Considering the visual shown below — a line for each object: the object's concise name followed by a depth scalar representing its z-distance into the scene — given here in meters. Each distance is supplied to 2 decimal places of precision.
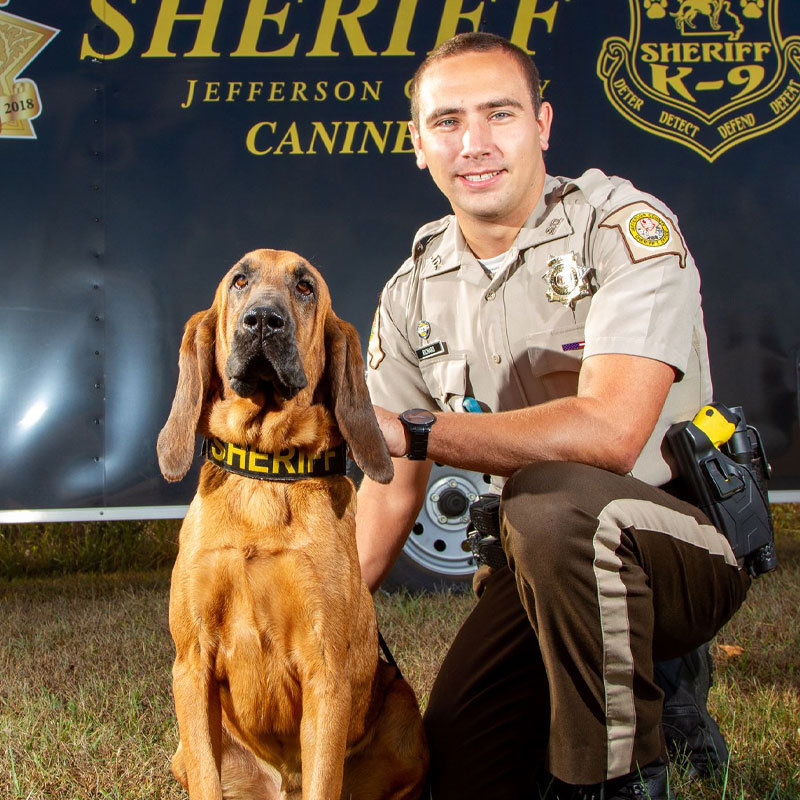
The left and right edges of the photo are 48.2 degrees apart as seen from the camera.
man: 1.92
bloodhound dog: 1.83
